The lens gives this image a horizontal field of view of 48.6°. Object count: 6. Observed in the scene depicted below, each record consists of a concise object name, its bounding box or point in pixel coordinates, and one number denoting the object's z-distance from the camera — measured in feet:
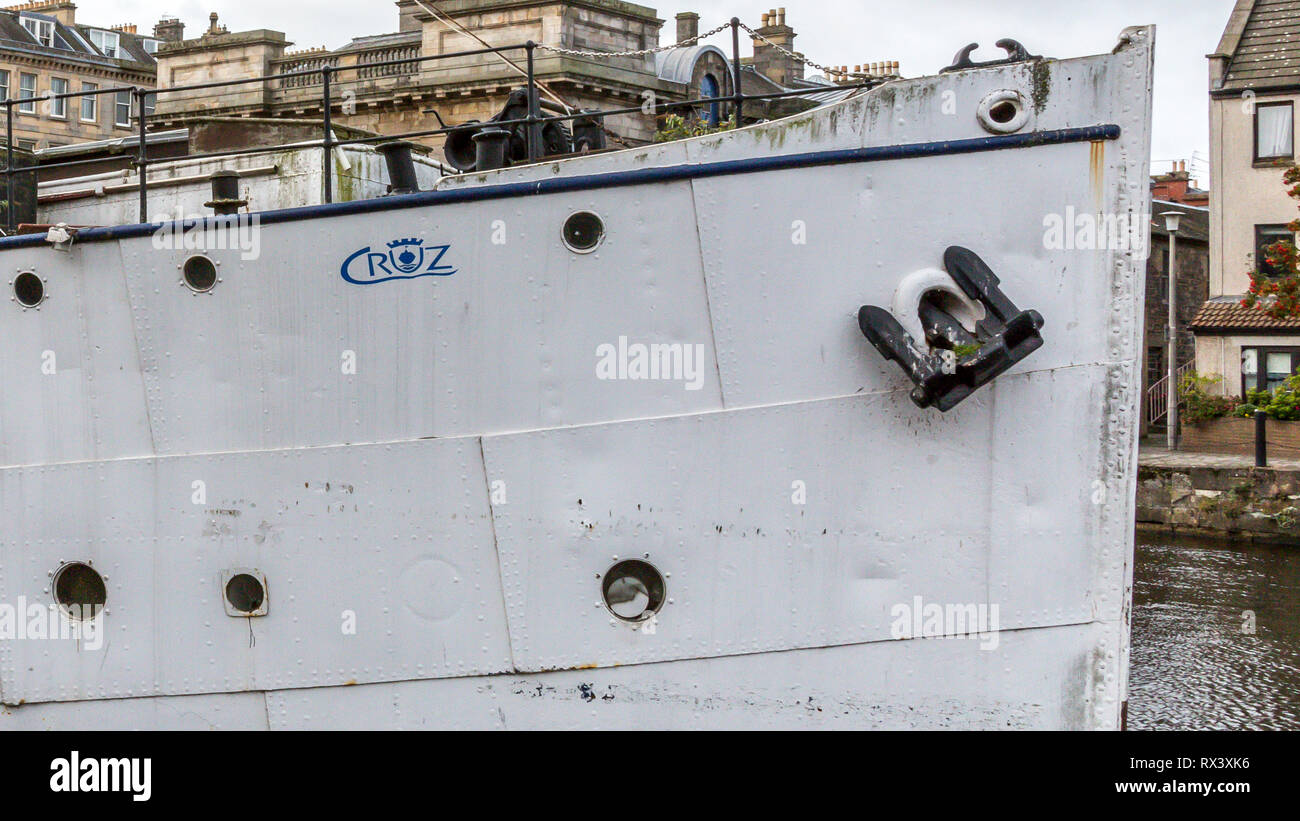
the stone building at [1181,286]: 111.86
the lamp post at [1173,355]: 81.46
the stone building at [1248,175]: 90.68
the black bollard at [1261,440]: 71.36
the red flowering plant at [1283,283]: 70.38
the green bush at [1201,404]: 81.71
